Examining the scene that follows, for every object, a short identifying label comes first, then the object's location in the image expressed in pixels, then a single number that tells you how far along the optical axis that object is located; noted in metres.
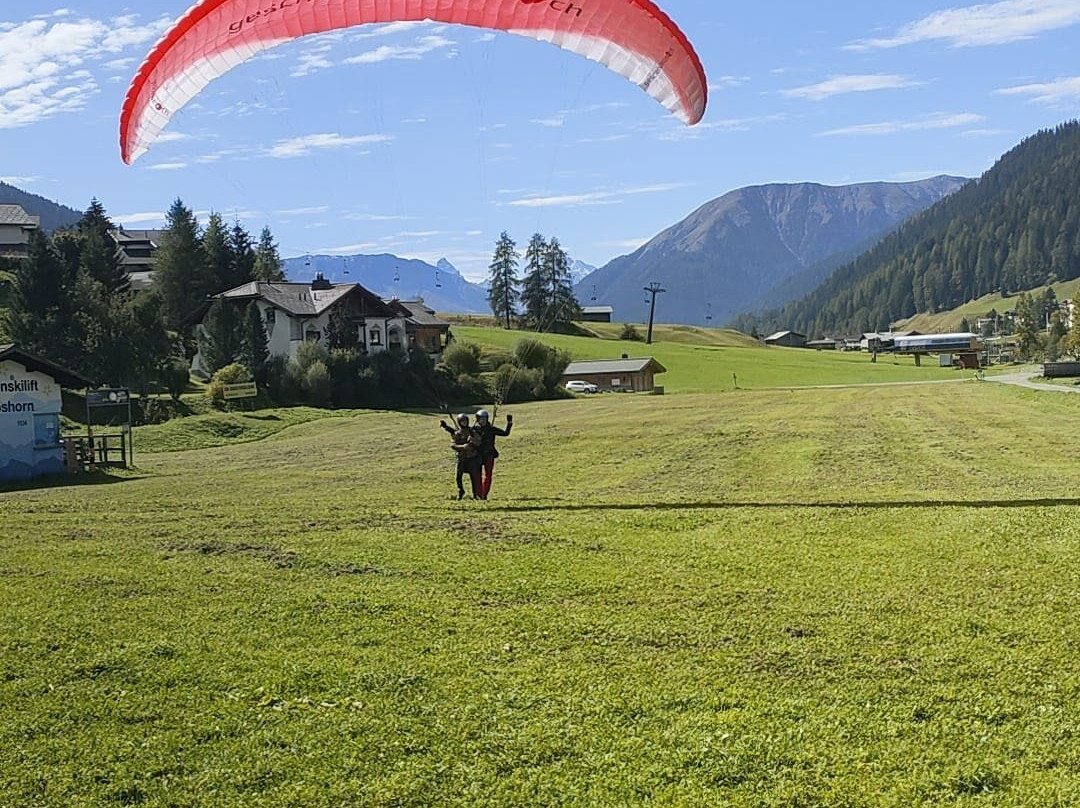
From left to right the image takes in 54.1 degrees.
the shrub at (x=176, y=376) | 57.75
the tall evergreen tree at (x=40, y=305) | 58.41
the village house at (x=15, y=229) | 107.38
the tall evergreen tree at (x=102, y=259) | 74.94
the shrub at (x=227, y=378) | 58.44
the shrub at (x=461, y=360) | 74.69
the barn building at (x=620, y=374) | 92.25
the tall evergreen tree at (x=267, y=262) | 95.12
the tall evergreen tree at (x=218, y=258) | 88.19
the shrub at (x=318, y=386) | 62.50
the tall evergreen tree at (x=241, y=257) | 90.12
